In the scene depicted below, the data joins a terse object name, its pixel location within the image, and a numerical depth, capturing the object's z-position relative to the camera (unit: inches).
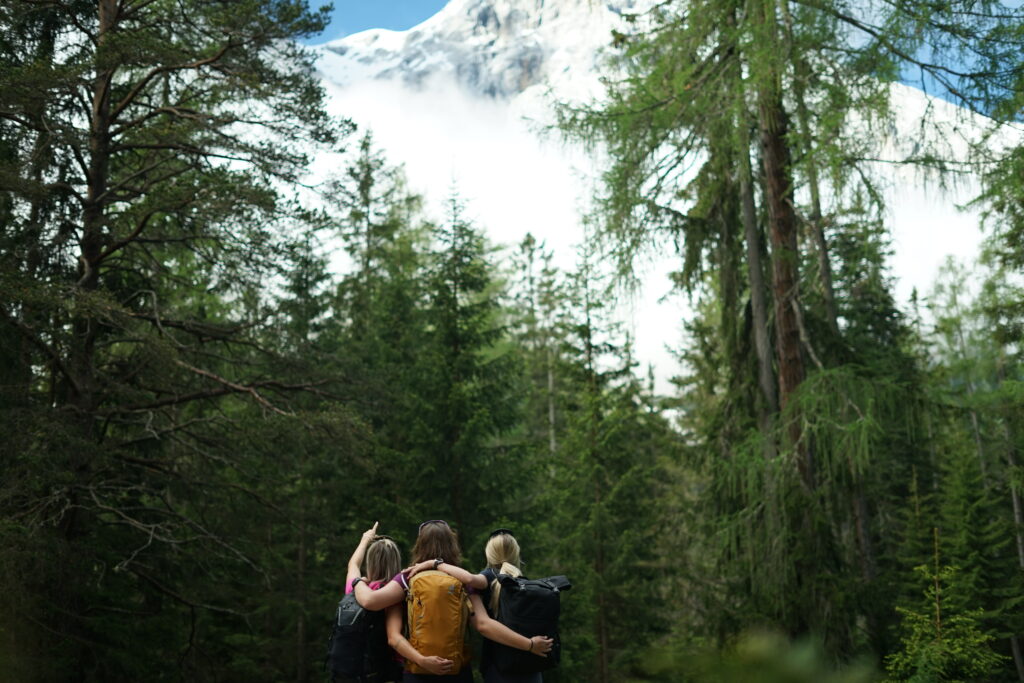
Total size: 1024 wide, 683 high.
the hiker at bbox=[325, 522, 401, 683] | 168.9
